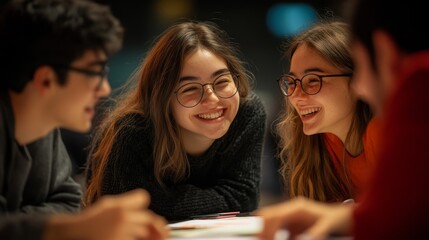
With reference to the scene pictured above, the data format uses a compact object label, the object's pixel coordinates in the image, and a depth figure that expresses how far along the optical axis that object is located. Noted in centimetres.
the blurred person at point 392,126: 140
